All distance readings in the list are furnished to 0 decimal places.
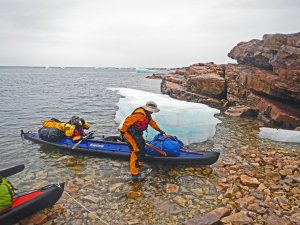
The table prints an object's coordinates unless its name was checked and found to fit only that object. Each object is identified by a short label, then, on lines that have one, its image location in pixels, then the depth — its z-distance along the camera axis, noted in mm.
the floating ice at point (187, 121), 11195
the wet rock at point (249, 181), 7468
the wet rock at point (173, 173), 8406
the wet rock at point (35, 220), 5758
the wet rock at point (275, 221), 5552
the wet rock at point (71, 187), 7494
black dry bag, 10484
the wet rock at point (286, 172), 8131
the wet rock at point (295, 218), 5611
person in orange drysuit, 8070
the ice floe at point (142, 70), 146800
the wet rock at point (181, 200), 6697
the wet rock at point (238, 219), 5637
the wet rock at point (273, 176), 7875
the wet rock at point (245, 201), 6401
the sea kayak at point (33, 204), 5395
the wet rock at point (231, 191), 6984
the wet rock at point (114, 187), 7480
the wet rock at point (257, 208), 6039
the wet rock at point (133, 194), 7082
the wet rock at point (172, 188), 7363
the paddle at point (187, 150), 8832
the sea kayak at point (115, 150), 8617
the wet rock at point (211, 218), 5637
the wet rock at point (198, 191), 7200
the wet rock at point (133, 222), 5871
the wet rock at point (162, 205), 6445
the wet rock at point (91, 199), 6855
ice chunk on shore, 12164
